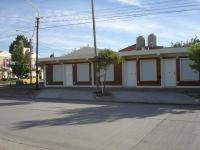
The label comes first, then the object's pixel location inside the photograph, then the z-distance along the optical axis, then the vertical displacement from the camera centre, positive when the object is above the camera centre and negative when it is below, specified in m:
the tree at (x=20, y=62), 27.49 +1.97
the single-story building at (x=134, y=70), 15.74 +0.45
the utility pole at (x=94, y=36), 15.07 +2.90
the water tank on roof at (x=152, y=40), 20.65 +3.51
